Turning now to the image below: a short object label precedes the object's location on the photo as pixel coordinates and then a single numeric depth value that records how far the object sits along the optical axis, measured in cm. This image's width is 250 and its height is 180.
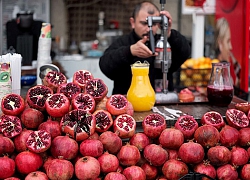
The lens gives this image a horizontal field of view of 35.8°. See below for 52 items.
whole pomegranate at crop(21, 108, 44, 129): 209
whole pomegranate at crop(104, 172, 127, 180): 195
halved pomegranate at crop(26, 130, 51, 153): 195
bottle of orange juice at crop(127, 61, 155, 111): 256
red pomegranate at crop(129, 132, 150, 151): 213
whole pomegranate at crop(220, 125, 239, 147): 217
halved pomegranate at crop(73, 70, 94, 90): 239
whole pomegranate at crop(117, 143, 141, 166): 204
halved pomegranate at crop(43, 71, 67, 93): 236
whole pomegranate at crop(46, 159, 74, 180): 190
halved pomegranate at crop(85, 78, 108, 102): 228
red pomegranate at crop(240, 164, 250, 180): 211
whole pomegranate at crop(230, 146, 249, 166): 214
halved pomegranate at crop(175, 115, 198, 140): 221
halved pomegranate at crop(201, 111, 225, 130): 226
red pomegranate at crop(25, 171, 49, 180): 188
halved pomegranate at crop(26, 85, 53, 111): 216
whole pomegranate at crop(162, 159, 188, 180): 203
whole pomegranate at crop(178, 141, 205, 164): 206
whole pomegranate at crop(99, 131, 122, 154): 204
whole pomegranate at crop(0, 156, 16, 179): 189
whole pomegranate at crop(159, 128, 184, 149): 211
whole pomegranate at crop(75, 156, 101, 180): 192
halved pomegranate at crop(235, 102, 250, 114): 243
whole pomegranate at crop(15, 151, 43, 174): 193
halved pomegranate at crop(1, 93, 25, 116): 211
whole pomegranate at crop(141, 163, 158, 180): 211
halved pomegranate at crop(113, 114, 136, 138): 213
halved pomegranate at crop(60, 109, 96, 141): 203
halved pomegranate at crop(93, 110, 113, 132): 213
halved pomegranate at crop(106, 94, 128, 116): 223
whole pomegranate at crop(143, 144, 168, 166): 207
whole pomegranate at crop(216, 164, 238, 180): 209
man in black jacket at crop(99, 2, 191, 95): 358
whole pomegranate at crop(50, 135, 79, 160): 196
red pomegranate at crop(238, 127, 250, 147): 223
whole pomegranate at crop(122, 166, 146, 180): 200
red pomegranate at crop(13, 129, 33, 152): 202
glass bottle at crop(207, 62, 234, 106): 271
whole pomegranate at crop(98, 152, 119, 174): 198
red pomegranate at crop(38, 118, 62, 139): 206
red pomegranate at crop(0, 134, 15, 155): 195
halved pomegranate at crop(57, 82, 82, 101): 224
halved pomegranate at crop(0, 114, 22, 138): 203
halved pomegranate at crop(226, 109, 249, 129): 230
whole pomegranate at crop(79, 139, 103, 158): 198
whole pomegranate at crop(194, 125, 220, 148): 212
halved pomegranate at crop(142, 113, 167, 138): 218
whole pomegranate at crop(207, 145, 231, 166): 208
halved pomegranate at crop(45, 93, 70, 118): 208
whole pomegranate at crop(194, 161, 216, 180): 208
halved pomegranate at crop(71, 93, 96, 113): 216
